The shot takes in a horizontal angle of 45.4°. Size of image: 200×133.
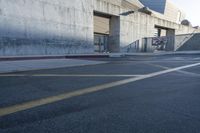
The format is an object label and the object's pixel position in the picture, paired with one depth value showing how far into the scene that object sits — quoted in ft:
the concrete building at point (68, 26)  54.80
